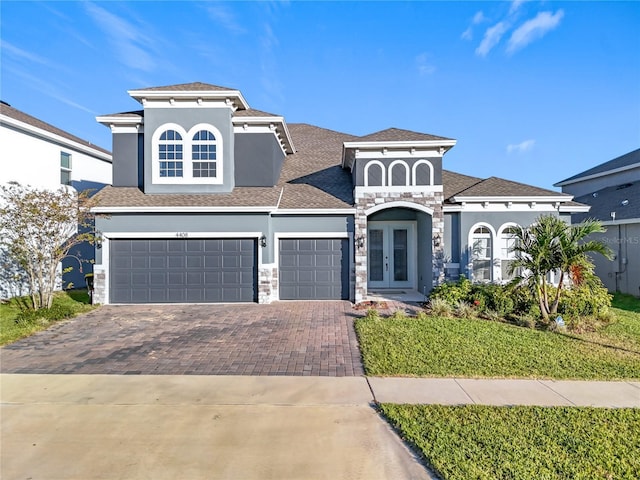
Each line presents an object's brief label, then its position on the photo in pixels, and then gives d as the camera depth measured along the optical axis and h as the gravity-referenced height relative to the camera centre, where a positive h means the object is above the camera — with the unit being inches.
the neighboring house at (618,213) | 577.3 +44.8
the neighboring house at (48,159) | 499.4 +140.6
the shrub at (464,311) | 394.1 -82.5
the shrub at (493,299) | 397.7 -70.3
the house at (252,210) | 474.9 +42.5
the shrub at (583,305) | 375.6 -72.6
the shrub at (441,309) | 399.8 -80.4
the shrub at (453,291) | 430.9 -65.5
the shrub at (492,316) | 384.8 -85.8
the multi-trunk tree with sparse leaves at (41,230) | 409.1 +16.3
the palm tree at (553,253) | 360.5 -15.3
